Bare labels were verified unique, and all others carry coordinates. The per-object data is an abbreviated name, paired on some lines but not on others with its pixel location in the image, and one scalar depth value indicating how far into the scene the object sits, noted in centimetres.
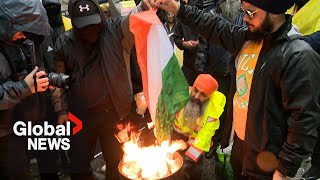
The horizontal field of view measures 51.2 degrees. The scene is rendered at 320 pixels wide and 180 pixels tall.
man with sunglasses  223
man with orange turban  400
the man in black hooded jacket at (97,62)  336
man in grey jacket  311
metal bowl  276
